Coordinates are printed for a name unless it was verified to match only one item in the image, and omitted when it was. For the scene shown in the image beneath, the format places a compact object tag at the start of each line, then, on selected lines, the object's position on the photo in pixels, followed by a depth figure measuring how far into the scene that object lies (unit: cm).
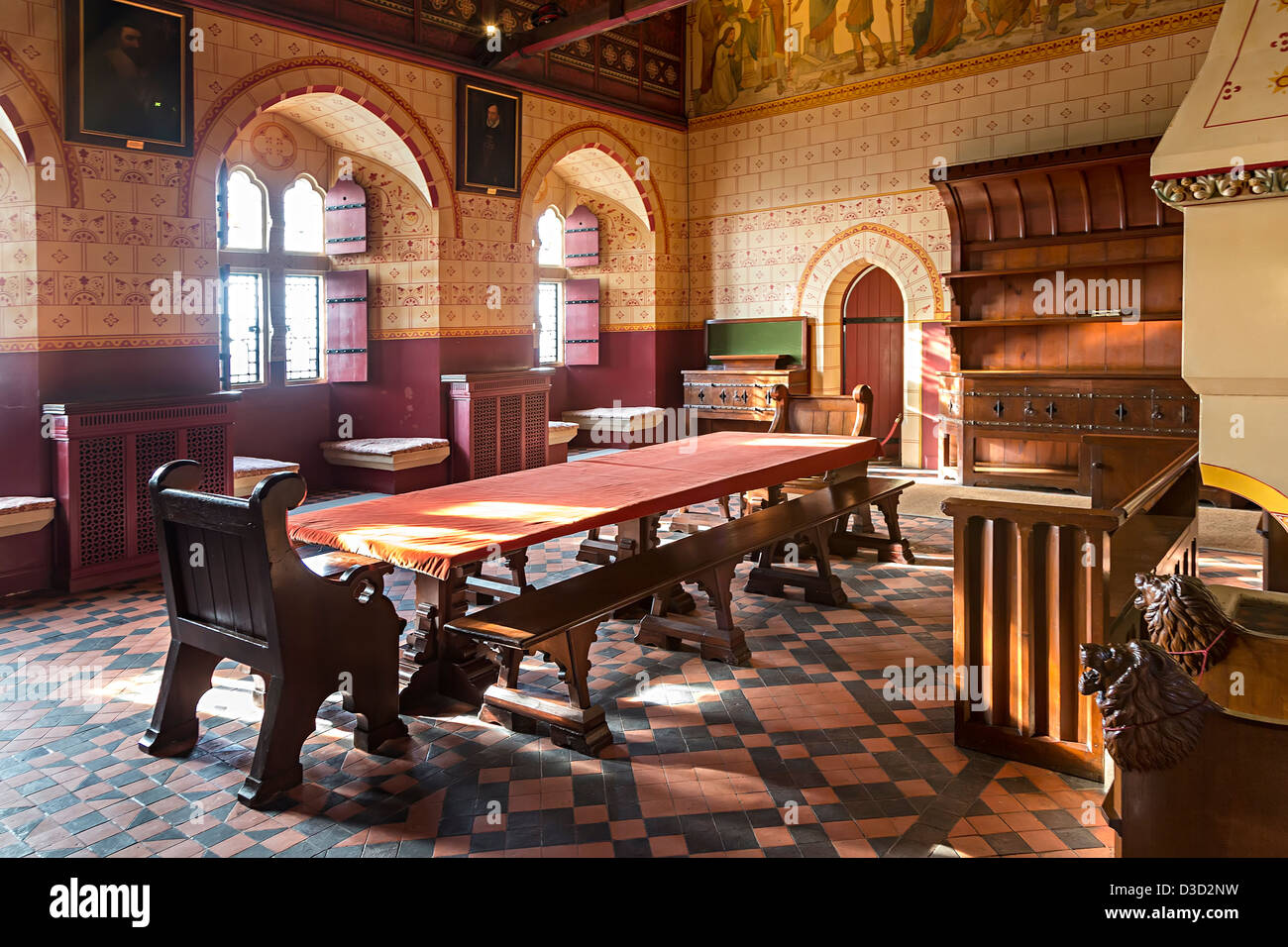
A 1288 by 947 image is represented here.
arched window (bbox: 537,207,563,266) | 1318
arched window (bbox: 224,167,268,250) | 942
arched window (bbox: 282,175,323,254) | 999
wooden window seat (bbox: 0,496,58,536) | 612
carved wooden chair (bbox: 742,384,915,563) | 703
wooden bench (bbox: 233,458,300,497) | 796
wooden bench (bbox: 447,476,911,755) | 380
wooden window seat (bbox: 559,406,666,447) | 1236
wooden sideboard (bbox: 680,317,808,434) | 1216
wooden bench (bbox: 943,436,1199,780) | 346
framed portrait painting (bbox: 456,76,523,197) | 981
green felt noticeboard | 1229
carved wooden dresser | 913
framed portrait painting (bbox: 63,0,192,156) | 659
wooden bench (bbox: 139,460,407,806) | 333
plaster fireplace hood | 190
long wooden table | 392
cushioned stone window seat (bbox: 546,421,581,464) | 1129
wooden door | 1227
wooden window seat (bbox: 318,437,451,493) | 937
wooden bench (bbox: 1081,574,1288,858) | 204
